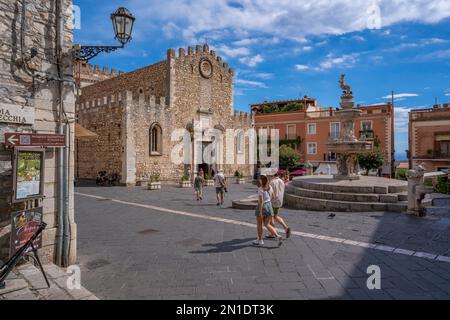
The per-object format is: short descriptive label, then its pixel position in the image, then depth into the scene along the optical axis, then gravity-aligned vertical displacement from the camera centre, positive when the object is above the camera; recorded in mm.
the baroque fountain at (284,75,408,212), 9117 -905
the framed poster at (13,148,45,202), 4161 -209
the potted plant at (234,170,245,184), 22734 -1377
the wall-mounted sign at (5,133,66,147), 4054 +297
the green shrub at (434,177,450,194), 13724 -1172
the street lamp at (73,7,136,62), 5281 +2441
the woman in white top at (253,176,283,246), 5641 -968
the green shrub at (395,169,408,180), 23500 -1102
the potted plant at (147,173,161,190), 17003 -1393
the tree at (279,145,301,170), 30406 +288
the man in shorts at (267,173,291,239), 6168 -732
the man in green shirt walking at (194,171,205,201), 12305 -1089
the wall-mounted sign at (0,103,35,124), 4156 +684
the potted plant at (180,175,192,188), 18641 -1411
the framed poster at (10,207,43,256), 3846 -930
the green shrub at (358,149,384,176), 25380 +87
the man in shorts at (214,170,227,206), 11086 -906
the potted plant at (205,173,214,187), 20247 -1526
